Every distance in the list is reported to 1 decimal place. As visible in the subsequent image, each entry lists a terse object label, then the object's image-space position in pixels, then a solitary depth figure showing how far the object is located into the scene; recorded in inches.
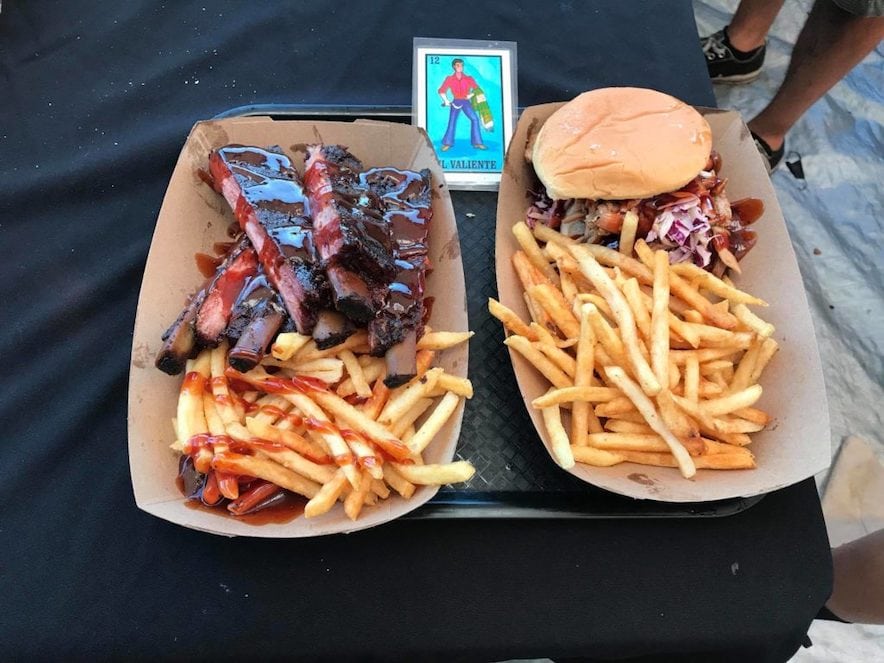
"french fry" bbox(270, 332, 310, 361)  12.1
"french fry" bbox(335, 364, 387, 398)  13.2
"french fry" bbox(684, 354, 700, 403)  13.1
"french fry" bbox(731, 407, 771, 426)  13.7
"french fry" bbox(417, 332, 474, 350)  13.3
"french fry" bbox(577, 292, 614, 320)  13.7
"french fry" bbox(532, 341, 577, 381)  13.4
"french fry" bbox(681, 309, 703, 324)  13.9
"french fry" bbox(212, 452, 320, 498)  11.3
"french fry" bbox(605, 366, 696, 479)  12.5
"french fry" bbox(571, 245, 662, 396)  12.4
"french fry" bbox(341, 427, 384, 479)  11.5
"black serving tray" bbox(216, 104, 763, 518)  13.0
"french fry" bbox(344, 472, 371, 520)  11.3
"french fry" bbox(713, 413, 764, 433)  13.1
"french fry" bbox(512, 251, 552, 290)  14.8
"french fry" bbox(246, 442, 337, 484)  11.6
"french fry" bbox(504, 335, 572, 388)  13.1
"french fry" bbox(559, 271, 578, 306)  14.4
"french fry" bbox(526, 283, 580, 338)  13.8
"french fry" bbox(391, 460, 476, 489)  11.5
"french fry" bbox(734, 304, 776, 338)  13.7
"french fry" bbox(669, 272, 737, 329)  14.0
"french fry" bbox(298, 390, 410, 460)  11.7
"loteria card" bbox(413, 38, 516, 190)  17.5
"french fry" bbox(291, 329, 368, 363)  12.7
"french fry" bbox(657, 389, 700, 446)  12.6
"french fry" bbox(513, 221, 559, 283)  15.1
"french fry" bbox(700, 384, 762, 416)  13.1
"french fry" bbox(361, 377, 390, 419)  12.5
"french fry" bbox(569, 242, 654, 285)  14.6
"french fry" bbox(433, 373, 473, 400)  12.6
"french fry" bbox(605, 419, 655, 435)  13.2
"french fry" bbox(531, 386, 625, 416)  12.5
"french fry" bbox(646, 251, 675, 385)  12.9
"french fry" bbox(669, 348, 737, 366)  13.6
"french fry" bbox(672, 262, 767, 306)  14.2
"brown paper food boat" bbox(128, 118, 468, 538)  11.8
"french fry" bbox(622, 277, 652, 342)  13.5
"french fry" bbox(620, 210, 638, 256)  14.9
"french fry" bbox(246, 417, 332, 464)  11.6
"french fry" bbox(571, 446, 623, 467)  12.6
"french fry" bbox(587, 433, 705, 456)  12.8
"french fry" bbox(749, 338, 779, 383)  14.0
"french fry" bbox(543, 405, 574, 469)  12.1
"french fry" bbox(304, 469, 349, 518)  10.9
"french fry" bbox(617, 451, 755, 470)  13.1
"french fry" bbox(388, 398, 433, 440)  12.5
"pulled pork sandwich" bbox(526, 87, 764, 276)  15.4
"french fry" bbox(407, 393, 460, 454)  12.0
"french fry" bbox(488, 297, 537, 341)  13.5
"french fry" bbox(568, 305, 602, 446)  13.0
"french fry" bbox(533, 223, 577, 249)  15.6
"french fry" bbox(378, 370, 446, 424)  12.2
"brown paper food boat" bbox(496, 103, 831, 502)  12.8
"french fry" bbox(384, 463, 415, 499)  11.9
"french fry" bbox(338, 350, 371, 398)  12.7
